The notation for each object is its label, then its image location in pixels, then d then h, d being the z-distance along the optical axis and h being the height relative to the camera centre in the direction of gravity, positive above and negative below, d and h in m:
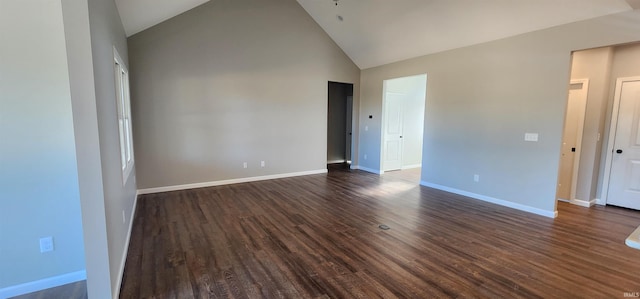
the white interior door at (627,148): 4.09 -0.29
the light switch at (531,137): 3.96 -0.12
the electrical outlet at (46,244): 2.12 -0.92
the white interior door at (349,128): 8.06 -0.02
